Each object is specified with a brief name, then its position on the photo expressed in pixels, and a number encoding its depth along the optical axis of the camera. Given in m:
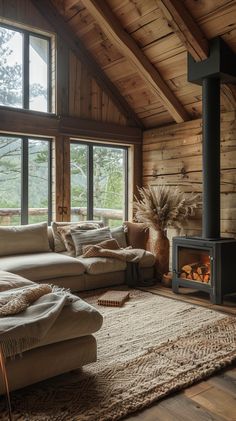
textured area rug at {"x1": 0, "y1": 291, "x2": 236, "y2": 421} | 1.86
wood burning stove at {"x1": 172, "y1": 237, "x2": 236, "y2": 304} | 3.69
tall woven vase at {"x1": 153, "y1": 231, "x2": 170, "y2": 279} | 4.81
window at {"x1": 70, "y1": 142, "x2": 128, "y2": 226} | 5.30
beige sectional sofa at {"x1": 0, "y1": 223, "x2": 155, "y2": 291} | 3.67
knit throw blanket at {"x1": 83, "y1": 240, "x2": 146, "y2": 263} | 4.30
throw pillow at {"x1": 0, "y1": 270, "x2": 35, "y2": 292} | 2.68
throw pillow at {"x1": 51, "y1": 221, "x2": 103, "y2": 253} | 4.57
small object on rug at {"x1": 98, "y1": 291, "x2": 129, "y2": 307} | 3.61
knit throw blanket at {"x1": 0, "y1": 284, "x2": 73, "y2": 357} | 1.82
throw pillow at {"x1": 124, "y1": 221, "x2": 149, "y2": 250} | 5.01
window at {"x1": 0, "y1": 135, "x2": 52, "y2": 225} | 4.67
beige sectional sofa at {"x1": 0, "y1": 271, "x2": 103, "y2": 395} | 1.91
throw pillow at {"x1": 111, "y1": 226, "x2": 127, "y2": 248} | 4.94
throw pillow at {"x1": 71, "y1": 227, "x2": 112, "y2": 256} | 4.46
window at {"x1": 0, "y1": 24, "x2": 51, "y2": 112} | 4.62
